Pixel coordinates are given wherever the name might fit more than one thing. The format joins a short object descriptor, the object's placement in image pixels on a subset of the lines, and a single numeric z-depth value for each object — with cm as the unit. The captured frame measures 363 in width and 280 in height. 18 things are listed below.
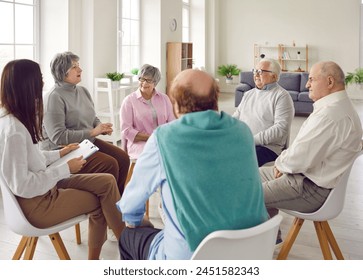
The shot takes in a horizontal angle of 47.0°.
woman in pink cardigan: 353
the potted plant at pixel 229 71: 1334
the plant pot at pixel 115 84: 596
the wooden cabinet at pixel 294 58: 1273
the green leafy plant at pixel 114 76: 598
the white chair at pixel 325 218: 235
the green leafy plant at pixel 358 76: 1148
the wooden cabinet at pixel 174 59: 860
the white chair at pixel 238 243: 133
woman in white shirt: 196
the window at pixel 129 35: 746
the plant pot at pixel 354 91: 1208
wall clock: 889
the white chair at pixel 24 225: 200
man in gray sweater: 336
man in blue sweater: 143
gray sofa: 952
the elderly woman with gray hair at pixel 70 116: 306
